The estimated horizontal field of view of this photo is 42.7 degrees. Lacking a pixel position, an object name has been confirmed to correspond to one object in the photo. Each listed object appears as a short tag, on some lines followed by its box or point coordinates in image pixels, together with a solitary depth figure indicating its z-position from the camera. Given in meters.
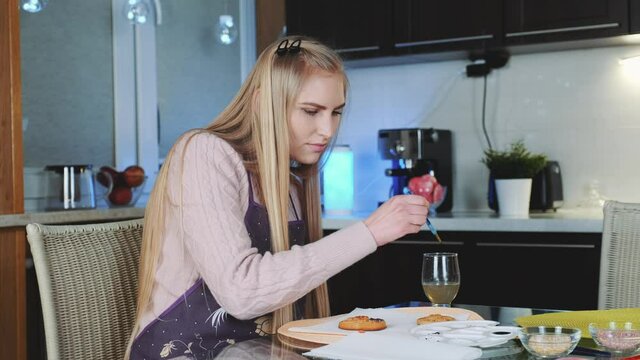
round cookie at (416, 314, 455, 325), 1.42
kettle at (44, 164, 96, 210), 2.93
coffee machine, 3.59
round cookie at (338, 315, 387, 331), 1.37
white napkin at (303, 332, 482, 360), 1.16
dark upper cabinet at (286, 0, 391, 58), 3.76
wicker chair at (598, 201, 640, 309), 2.01
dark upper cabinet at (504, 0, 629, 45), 3.31
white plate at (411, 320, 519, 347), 1.26
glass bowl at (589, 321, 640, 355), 1.21
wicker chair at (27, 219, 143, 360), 1.60
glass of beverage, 1.54
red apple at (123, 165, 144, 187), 3.19
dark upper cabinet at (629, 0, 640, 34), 3.27
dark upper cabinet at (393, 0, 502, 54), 3.54
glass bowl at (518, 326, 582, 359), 1.17
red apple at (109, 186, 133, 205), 3.18
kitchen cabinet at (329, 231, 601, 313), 3.09
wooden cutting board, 1.32
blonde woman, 1.44
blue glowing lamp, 3.91
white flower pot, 3.36
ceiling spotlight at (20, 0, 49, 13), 2.83
